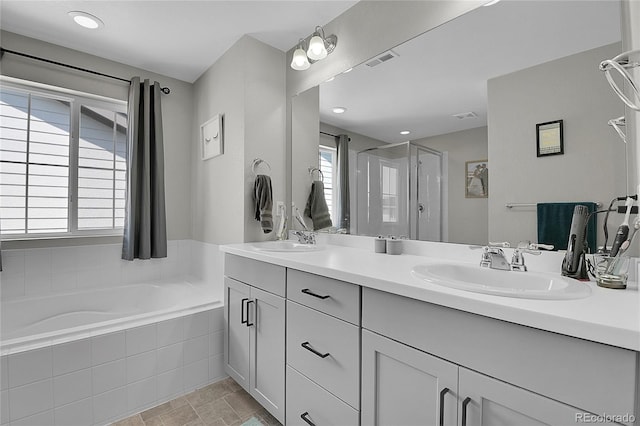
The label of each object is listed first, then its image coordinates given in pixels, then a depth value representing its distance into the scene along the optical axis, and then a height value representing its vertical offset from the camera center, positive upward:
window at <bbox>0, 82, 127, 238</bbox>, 2.26 +0.44
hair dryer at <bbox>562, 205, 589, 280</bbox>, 1.02 -0.09
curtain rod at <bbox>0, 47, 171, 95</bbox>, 2.16 +1.20
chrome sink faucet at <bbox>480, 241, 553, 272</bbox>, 1.16 -0.15
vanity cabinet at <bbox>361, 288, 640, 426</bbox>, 0.64 -0.39
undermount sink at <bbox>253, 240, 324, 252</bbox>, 1.89 -0.19
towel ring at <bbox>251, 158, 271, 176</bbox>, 2.28 +0.41
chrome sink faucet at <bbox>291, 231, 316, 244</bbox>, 2.12 -0.14
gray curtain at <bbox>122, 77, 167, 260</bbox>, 2.61 +0.35
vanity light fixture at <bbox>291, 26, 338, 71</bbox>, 1.96 +1.12
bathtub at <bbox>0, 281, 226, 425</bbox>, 1.49 -0.80
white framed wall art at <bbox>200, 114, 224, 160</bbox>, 2.52 +0.71
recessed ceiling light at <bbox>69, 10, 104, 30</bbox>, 2.00 +1.35
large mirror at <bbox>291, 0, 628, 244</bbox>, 1.11 +0.44
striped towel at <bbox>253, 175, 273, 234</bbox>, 2.22 +0.12
